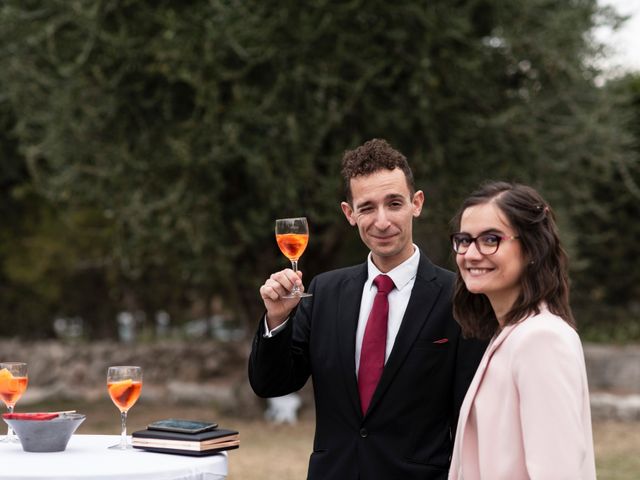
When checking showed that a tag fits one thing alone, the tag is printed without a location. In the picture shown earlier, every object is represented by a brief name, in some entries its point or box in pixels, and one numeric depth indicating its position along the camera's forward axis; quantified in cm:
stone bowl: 361
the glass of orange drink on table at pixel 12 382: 389
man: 352
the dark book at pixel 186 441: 354
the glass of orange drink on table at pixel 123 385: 370
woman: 260
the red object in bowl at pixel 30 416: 363
